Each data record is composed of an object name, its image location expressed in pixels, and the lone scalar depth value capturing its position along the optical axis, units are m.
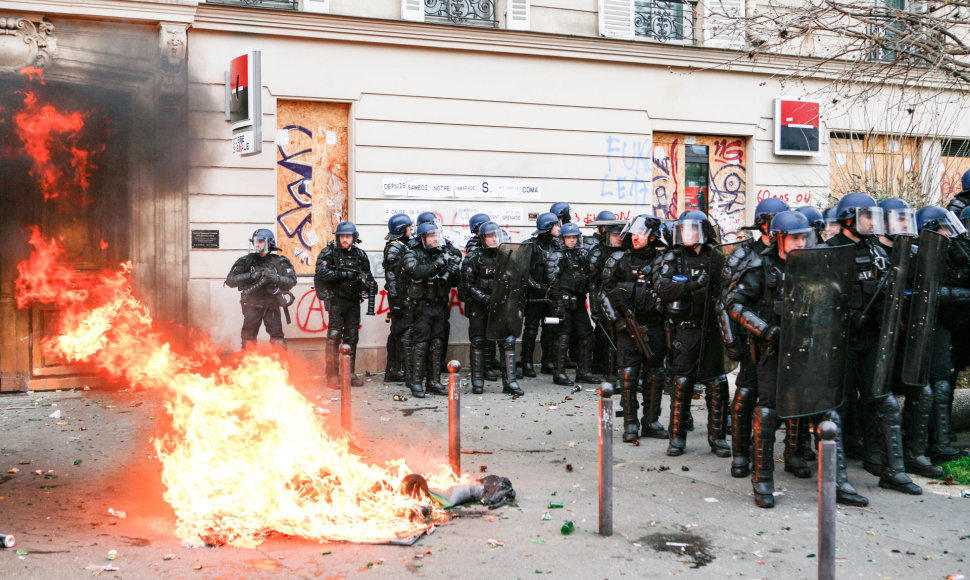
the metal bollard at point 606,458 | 5.35
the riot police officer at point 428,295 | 10.62
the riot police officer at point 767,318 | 6.23
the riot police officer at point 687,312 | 7.60
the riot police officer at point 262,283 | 10.98
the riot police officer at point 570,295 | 11.56
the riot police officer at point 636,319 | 8.15
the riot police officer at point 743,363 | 6.63
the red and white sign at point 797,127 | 14.79
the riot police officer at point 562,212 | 12.32
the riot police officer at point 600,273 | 11.04
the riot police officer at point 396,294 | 10.88
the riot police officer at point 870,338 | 6.55
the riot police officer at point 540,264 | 11.69
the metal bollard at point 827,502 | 4.22
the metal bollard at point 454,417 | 6.64
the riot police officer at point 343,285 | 11.09
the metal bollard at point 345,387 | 8.16
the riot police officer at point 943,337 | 7.21
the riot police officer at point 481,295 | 10.80
